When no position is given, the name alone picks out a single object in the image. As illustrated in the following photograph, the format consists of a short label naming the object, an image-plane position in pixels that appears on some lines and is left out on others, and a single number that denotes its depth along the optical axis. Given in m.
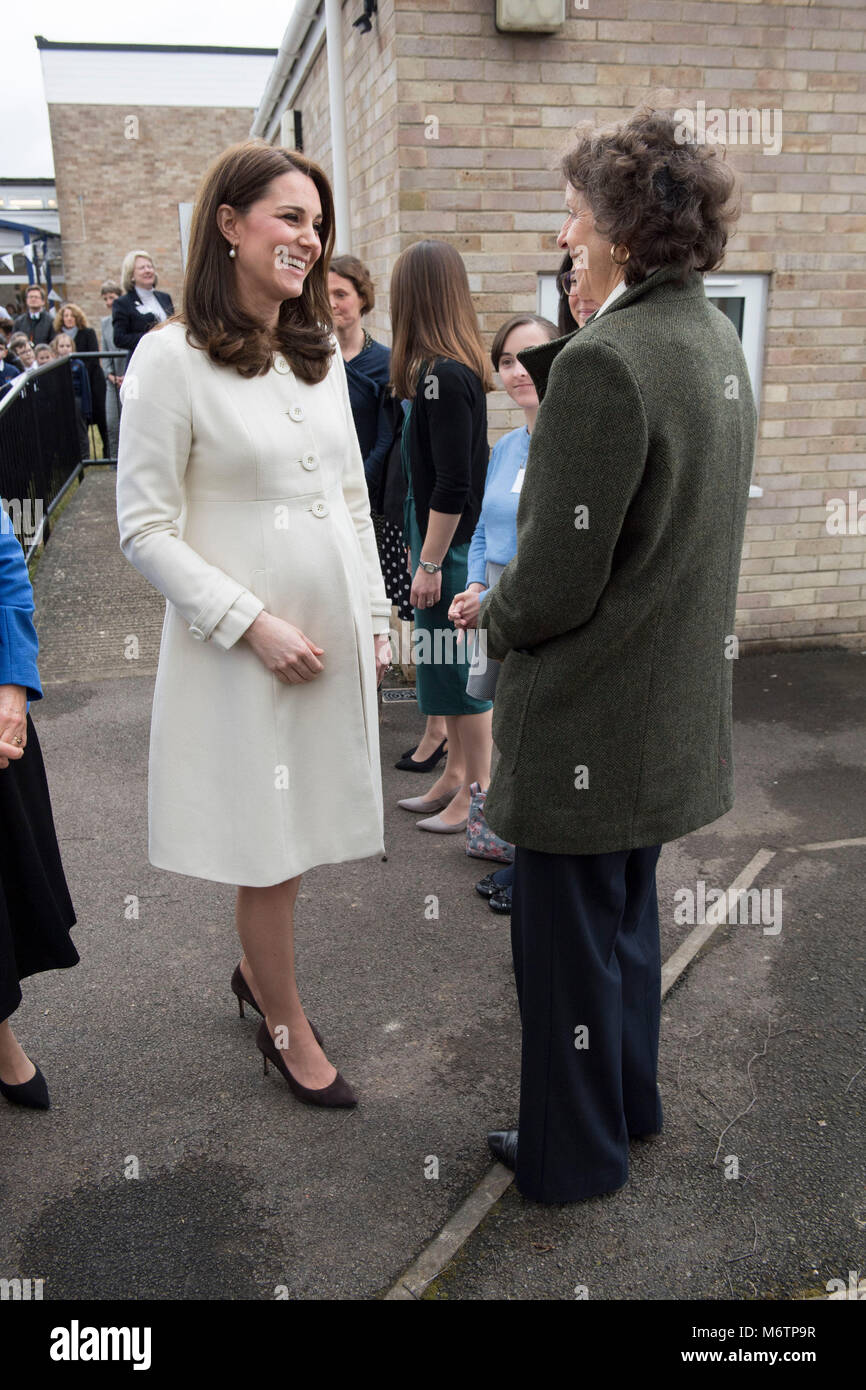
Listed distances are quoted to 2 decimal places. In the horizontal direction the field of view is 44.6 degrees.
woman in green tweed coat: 1.85
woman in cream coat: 2.30
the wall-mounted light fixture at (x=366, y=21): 5.64
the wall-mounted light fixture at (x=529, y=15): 5.26
